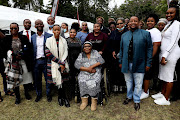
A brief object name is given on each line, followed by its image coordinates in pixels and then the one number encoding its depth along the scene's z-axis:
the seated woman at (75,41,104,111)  3.16
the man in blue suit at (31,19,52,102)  3.35
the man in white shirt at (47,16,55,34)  4.30
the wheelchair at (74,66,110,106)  3.27
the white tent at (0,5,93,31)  7.48
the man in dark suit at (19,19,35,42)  3.76
